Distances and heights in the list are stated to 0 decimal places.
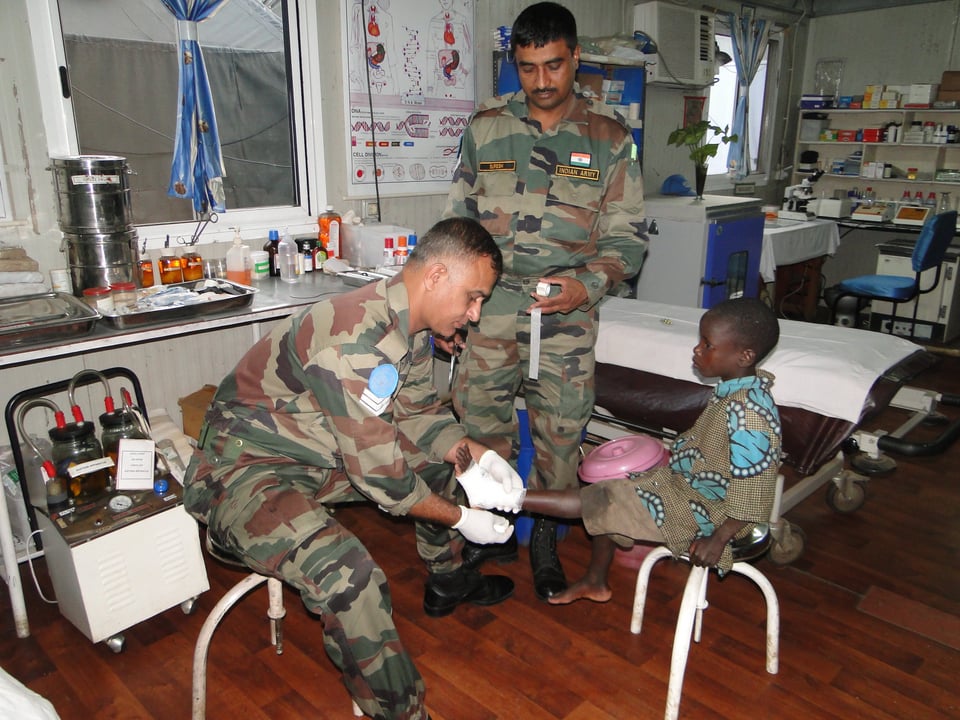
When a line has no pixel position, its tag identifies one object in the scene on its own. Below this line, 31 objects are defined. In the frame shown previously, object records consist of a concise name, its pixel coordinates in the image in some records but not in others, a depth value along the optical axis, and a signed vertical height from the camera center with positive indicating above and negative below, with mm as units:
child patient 1654 -734
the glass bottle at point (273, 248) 2973 -366
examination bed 2277 -743
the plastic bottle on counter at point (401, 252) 2984 -382
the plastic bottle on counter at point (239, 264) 2854 -413
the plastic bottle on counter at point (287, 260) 2939 -408
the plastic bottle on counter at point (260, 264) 2893 -420
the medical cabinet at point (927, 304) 4918 -985
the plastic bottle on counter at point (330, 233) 3135 -323
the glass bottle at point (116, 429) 2242 -822
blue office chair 4258 -777
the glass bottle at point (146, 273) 2607 -410
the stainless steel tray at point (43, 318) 1964 -450
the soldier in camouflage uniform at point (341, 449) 1433 -602
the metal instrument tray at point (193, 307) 2164 -460
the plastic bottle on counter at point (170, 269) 2668 -404
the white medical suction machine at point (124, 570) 1948 -1129
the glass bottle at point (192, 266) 2719 -401
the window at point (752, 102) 5855 +450
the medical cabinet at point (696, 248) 3998 -496
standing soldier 2213 -257
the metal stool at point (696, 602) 1621 -1038
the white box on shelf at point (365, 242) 2998 -349
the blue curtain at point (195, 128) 2729 +106
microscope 5759 -335
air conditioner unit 4562 +731
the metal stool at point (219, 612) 1583 -1029
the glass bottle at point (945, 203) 5656 -348
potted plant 4363 +92
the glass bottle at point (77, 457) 2076 -849
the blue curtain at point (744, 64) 5547 +711
